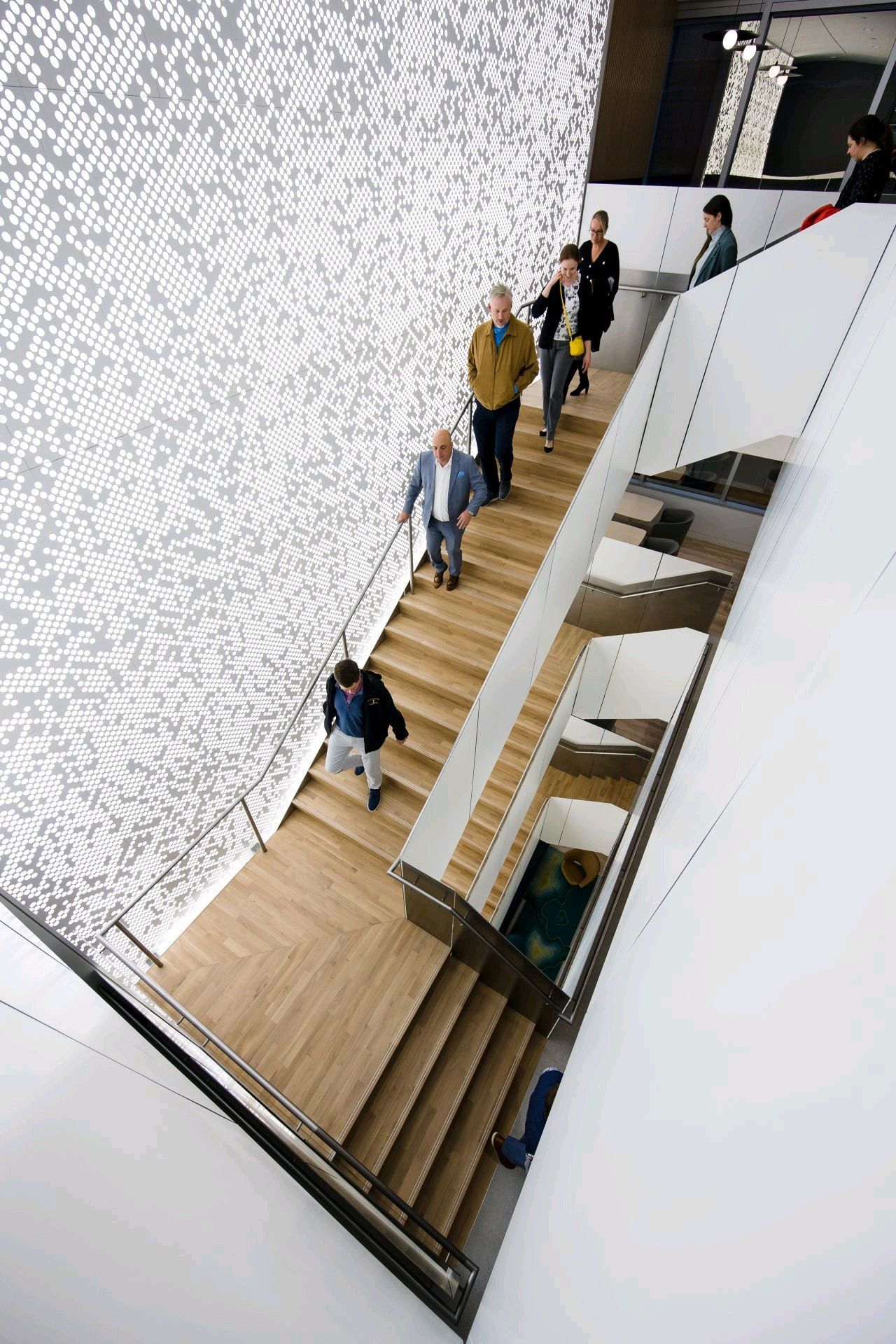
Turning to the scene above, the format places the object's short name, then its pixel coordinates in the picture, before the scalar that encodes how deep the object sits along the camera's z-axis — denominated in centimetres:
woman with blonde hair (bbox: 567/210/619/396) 478
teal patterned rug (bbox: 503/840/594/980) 955
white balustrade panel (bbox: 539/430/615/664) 454
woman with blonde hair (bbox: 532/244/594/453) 450
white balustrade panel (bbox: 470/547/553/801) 430
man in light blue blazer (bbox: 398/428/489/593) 441
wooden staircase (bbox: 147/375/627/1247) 401
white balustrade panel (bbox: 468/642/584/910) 571
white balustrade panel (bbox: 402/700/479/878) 396
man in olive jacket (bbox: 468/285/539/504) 429
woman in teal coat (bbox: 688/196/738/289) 462
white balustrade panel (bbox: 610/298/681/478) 491
